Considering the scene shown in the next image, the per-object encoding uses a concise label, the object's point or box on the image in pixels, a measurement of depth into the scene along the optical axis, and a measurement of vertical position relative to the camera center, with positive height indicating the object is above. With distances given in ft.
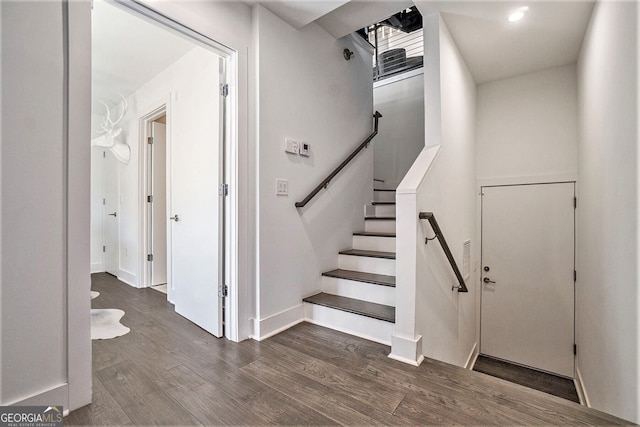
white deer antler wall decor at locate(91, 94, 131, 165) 13.46 +3.02
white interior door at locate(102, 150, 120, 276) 14.67 -0.22
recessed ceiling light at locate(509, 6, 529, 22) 7.80 +5.21
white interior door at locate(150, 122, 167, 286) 12.98 +0.20
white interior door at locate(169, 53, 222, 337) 7.84 +0.34
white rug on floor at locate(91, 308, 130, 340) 7.91 -3.25
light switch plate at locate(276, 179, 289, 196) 8.07 +0.64
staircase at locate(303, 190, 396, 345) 7.55 -2.29
